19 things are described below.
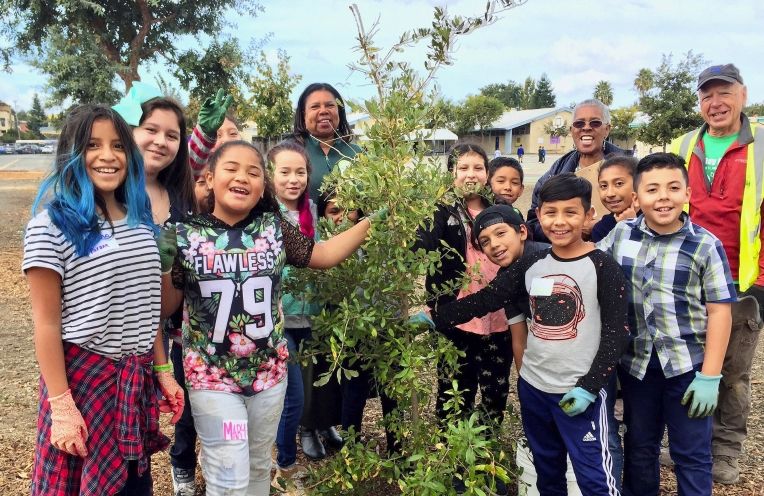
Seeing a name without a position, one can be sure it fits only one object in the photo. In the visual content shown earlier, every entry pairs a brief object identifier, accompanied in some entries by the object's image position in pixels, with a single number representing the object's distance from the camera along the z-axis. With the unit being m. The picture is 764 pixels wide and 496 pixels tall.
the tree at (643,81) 24.18
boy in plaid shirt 2.59
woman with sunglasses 3.72
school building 58.25
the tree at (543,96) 87.69
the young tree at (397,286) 2.25
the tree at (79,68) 13.31
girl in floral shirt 2.26
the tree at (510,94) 87.61
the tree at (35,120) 81.05
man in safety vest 3.24
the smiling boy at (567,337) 2.45
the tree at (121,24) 13.38
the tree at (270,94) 13.21
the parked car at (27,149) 60.22
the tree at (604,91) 44.06
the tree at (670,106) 21.47
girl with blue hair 1.94
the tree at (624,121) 34.09
